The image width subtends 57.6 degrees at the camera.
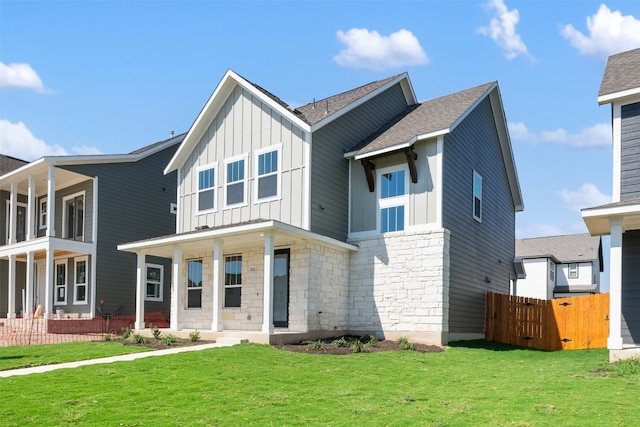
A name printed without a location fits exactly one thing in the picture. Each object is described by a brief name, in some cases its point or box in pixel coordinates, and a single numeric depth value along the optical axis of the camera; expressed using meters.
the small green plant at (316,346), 13.88
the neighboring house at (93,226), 22.98
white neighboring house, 43.22
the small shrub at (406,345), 14.66
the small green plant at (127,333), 17.09
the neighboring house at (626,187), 13.30
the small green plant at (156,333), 16.11
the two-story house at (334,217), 16.11
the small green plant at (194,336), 15.66
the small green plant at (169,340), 15.02
